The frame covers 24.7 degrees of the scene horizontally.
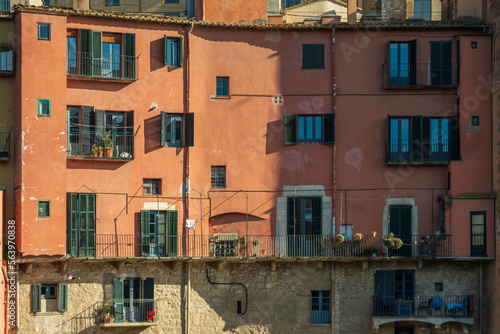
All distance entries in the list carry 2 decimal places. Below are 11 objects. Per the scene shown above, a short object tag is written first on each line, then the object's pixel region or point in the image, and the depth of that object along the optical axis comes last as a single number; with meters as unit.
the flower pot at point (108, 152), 51.59
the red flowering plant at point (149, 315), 51.31
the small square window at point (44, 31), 50.50
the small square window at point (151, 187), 52.38
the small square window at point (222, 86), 53.66
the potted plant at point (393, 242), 52.16
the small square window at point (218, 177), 53.41
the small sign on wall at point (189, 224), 52.34
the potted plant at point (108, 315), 50.69
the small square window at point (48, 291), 50.53
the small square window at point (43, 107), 50.25
